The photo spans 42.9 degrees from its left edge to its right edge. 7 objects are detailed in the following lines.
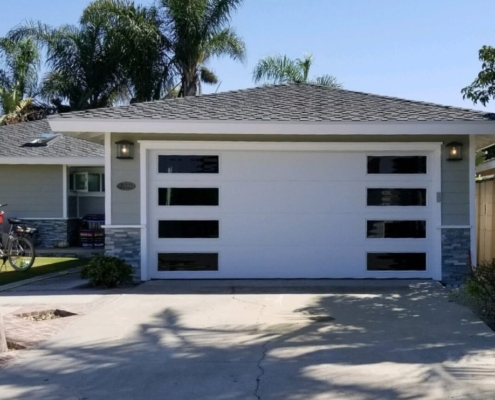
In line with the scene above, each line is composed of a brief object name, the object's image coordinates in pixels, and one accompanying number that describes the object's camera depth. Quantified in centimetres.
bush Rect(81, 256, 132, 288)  1059
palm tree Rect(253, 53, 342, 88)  2747
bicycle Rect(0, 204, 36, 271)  1274
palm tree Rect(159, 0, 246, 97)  2495
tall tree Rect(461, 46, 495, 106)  998
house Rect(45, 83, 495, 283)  1123
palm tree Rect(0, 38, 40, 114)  2953
